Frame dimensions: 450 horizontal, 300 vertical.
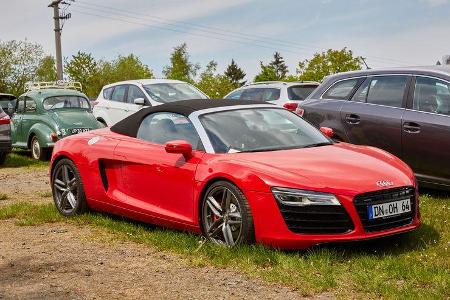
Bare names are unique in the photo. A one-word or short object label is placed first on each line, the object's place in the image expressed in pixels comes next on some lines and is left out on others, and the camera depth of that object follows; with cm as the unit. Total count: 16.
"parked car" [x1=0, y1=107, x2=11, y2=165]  1550
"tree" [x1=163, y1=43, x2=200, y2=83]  8181
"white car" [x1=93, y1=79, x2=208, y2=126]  1700
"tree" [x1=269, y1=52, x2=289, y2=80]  11819
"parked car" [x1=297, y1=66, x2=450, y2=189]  862
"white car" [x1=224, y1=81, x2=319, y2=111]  1702
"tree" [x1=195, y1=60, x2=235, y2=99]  8800
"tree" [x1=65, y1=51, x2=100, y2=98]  7788
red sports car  587
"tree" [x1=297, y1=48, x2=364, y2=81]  7462
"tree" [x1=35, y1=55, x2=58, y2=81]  8275
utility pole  3997
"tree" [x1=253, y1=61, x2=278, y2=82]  9175
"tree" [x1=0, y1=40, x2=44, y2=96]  7788
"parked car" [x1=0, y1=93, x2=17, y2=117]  2358
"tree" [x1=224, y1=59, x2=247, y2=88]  11869
